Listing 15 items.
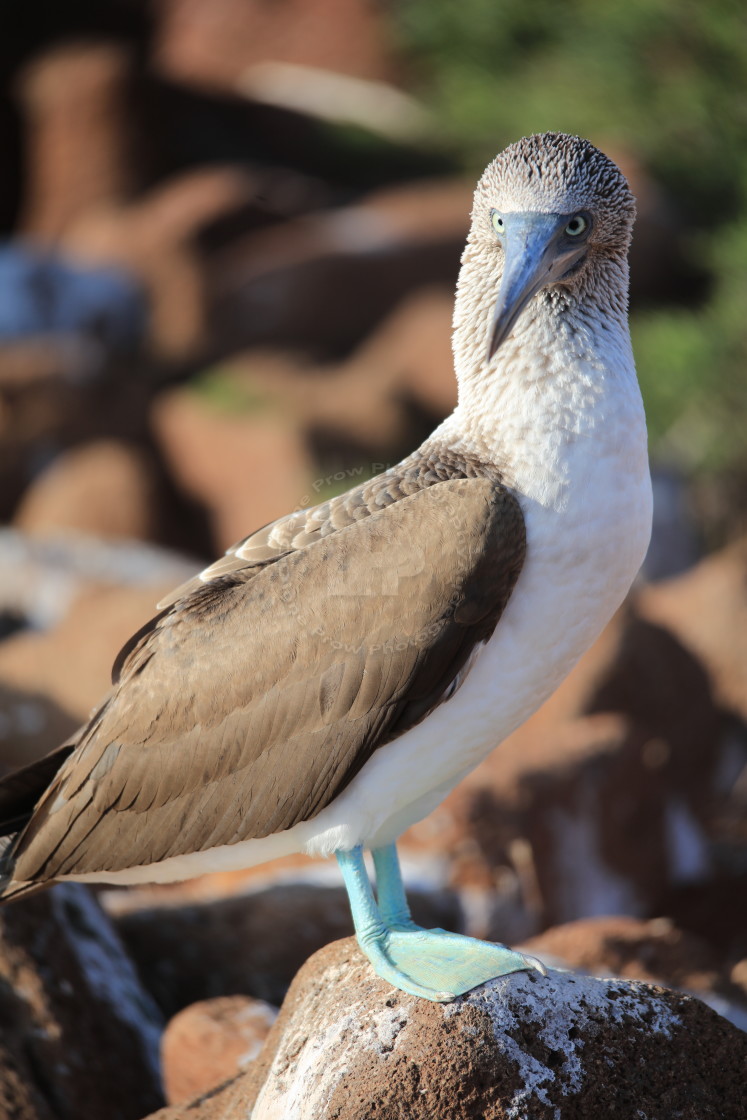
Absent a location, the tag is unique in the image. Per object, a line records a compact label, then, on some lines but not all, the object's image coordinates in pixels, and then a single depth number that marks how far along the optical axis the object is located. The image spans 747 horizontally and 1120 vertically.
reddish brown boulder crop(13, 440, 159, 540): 28.53
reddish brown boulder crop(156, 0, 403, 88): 47.25
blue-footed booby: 8.52
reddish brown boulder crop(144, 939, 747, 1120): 8.05
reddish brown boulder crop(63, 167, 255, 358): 37.09
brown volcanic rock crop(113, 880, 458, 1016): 12.82
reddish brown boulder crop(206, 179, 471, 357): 36.44
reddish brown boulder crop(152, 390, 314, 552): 28.92
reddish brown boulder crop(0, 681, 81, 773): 17.83
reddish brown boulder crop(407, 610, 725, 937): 15.05
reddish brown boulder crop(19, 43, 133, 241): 40.87
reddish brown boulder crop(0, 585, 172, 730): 18.27
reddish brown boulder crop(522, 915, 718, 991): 12.23
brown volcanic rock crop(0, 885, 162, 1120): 10.65
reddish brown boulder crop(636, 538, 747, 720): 21.22
